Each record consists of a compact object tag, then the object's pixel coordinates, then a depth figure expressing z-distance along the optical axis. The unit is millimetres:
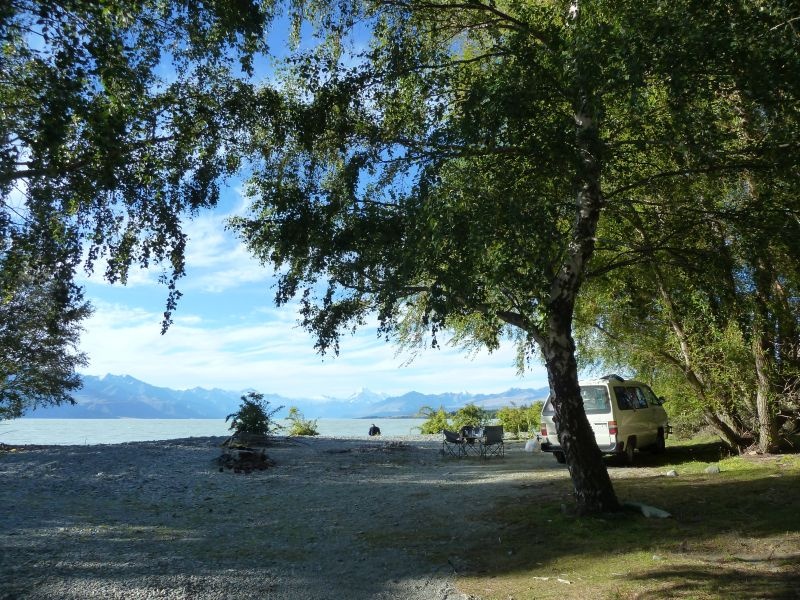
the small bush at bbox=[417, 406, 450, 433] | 29078
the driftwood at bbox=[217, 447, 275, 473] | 13648
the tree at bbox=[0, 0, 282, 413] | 5812
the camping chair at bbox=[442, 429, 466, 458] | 18234
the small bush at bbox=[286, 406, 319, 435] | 25812
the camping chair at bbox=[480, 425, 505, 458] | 17531
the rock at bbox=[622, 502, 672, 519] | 8078
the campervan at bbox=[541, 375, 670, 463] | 13789
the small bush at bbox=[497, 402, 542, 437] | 27156
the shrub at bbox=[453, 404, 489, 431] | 26734
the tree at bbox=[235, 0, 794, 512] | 6121
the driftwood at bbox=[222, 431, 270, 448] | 16609
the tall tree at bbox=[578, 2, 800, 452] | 6227
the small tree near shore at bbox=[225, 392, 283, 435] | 19703
